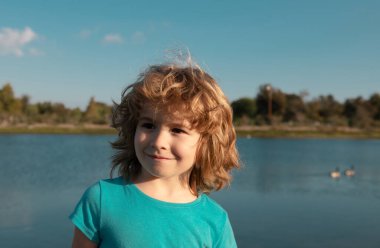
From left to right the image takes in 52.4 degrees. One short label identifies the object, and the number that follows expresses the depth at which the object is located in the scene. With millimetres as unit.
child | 1355
